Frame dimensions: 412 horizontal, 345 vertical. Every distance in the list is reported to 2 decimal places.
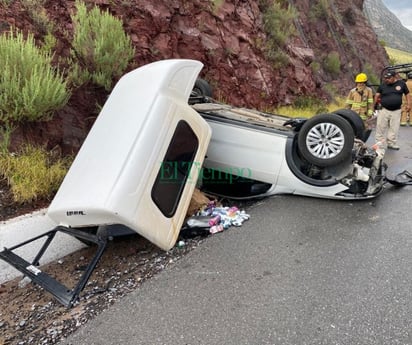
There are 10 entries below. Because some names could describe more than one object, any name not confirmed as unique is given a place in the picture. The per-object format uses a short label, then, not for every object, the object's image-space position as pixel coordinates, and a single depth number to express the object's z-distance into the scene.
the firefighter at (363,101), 7.22
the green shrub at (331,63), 15.12
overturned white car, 2.81
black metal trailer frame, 2.53
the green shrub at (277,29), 10.37
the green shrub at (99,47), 5.12
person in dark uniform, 7.46
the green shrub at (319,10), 15.85
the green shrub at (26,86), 3.87
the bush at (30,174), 3.71
